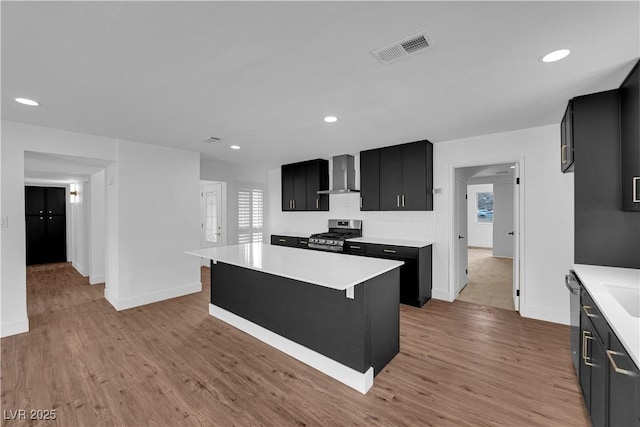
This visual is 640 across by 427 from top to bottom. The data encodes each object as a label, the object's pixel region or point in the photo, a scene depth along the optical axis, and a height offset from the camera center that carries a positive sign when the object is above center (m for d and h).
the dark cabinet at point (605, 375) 1.11 -0.81
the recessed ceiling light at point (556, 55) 1.76 +1.03
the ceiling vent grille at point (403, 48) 1.63 +1.03
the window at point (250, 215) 6.48 -0.08
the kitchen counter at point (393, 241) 4.05 -0.49
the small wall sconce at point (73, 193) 6.64 +0.50
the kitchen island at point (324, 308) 2.15 -0.90
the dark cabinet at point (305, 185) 5.45 +0.55
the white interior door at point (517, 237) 3.61 -0.37
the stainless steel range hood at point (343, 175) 4.95 +0.67
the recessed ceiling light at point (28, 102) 2.49 +1.04
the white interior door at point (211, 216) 6.37 -0.10
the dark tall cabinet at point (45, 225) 7.01 -0.30
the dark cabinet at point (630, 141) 1.99 +0.53
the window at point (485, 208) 9.87 +0.08
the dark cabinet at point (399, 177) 4.10 +0.54
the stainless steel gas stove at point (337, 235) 4.65 -0.44
